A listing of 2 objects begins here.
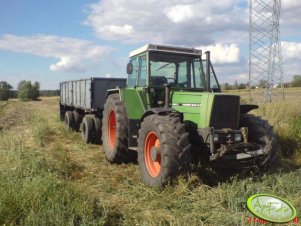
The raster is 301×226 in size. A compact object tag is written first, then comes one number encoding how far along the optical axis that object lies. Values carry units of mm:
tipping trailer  10734
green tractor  5852
